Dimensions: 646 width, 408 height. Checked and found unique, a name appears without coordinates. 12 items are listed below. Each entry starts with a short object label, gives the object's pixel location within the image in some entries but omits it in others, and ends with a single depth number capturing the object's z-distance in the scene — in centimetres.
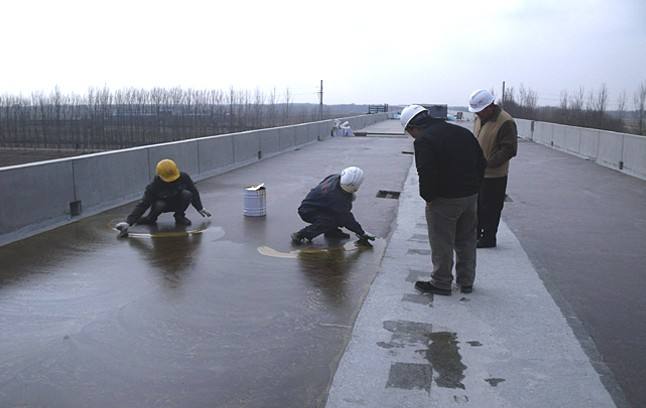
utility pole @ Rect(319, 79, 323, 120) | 5005
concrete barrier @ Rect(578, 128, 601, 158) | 1909
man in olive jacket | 704
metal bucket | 955
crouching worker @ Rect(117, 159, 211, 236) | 859
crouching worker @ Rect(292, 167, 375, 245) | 755
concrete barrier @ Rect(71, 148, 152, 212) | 953
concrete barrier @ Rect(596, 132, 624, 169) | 1664
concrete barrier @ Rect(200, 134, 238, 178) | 1463
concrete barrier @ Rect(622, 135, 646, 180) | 1469
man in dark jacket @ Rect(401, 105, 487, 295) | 540
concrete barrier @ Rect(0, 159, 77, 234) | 781
